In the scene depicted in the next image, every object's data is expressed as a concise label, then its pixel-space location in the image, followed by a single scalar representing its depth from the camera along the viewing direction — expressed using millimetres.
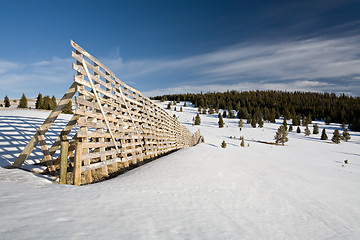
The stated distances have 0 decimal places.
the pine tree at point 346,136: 60662
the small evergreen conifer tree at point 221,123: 66125
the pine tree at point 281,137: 47625
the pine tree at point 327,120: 92481
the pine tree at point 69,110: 30566
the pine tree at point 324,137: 59844
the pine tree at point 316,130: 69225
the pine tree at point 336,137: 55031
